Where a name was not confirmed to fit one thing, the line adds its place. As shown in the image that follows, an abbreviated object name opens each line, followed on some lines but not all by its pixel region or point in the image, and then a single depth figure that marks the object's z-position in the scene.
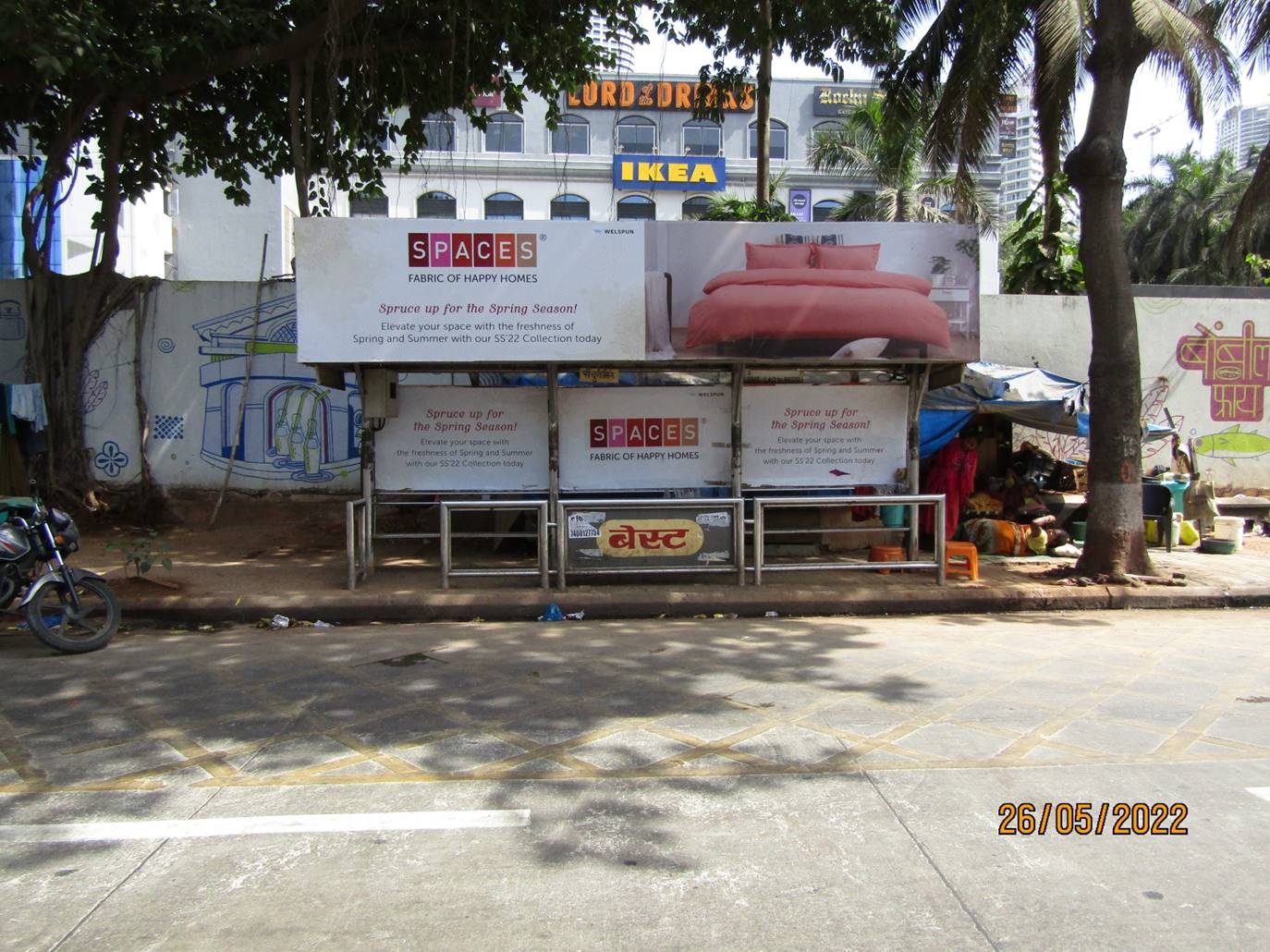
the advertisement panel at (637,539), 9.13
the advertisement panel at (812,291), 9.27
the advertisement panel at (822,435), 10.35
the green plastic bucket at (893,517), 10.86
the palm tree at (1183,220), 38.03
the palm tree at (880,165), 23.22
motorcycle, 6.88
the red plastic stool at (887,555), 10.23
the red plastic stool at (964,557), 9.79
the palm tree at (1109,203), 9.69
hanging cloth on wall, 11.88
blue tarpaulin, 11.47
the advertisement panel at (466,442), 10.11
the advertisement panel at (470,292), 9.09
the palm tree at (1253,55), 10.30
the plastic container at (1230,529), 11.93
